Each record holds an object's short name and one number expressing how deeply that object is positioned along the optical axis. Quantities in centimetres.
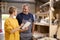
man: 304
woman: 270
